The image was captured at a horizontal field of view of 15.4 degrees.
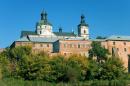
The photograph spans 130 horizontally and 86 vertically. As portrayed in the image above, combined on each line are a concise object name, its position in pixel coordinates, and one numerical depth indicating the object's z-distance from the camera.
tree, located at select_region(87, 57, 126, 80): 66.62
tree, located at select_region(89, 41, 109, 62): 91.69
